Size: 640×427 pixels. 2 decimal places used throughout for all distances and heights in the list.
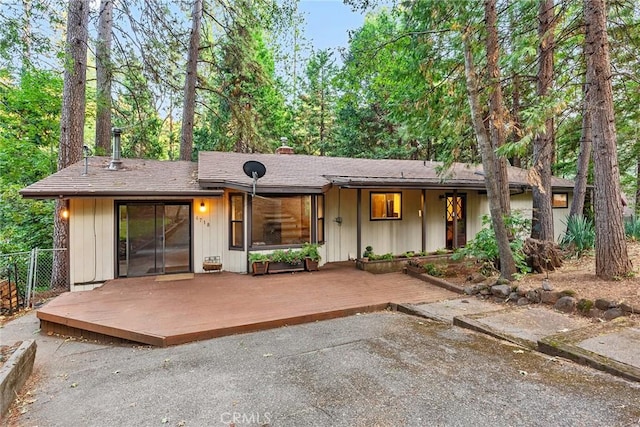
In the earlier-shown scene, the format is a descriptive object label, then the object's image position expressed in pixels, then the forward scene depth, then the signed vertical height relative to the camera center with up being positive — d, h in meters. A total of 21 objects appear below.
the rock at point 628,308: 4.11 -1.19
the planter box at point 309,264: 7.79 -1.13
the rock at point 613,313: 4.17 -1.26
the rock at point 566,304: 4.58 -1.27
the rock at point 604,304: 4.27 -1.17
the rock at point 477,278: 6.35 -1.23
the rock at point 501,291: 5.38 -1.26
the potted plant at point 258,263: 7.28 -1.03
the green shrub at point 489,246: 6.41 -0.63
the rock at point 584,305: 4.40 -1.23
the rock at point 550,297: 4.85 -1.22
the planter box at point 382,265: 7.98 -1.21
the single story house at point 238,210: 6.77 +0.15
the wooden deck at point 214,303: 4.33 -1.39
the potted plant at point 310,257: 7.77 -0.97
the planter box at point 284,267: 7.46 -1.17
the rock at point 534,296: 5.02 -1.25
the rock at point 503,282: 5.67 -1.16
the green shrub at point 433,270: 7.15 -1.22
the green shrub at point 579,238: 7.27 -0.54
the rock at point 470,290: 5.85 -1.35
